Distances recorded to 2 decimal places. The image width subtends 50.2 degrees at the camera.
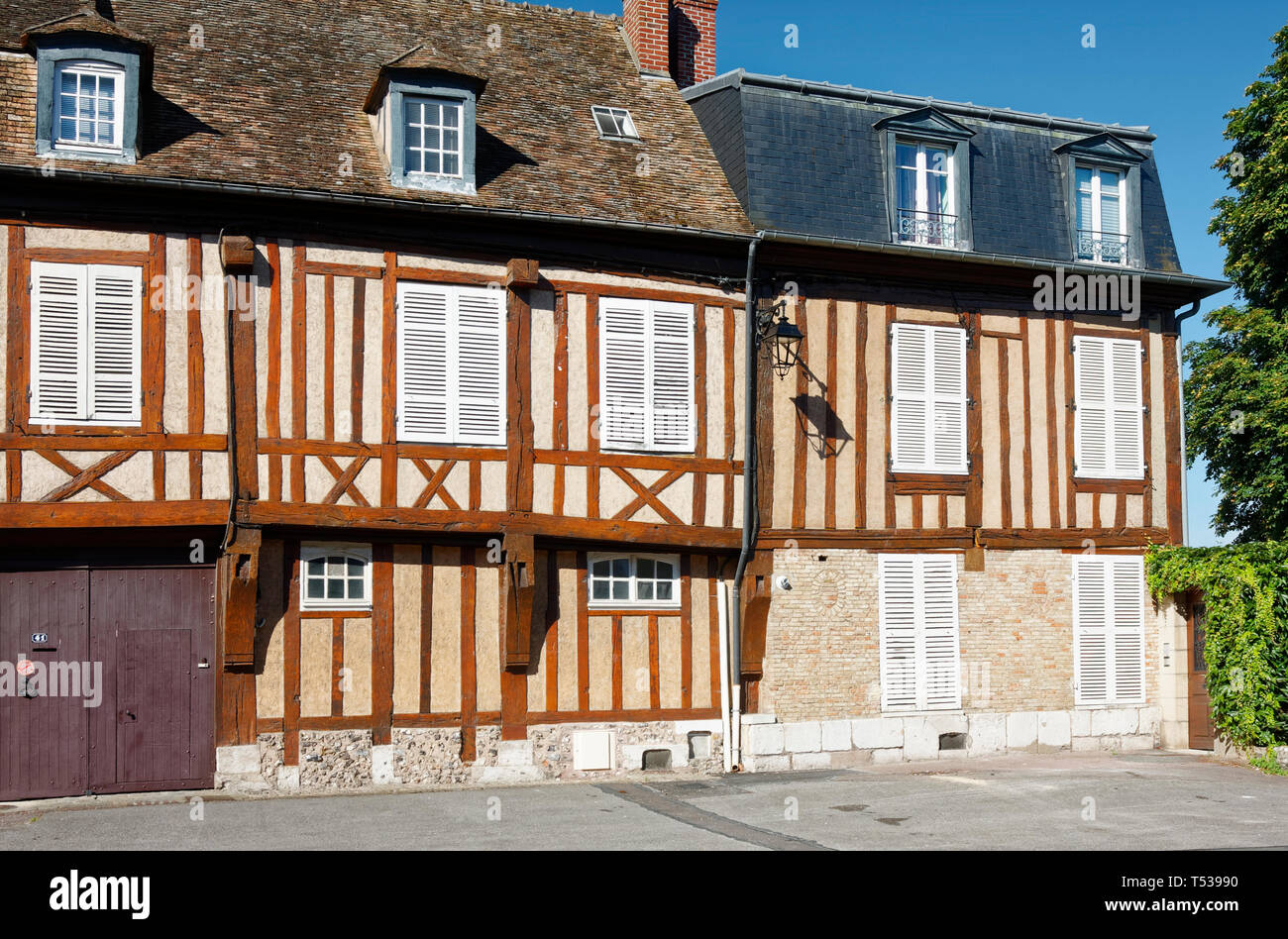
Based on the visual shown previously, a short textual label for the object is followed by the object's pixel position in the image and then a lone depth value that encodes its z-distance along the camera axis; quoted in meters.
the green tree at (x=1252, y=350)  20.42
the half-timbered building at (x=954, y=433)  14.91
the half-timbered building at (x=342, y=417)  12.52
